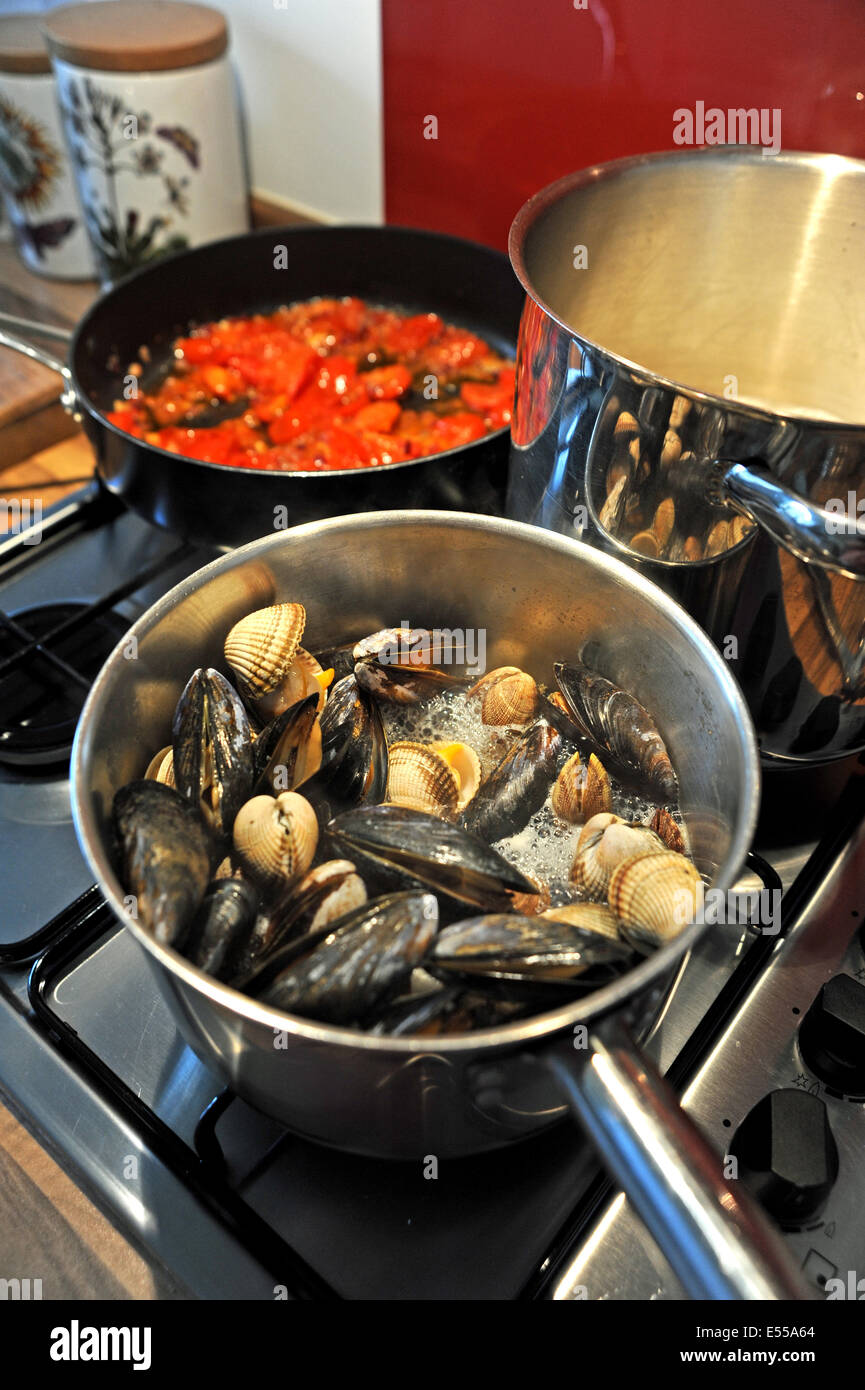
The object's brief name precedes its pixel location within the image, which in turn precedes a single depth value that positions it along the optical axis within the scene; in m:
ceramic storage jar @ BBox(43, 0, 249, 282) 1.06
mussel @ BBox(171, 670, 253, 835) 0.55
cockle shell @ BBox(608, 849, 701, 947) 0.48
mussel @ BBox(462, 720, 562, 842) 0.60
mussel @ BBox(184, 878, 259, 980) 0.47
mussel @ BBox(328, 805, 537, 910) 0.50
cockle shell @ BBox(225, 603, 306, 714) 0.61
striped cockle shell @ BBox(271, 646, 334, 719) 0.63
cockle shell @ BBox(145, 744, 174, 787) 0.58
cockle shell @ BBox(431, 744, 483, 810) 0.63
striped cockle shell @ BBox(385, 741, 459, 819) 0.59
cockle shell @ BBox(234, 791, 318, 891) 0.52
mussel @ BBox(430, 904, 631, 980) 0.44
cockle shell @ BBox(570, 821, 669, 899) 0.54
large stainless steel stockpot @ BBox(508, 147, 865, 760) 0.53
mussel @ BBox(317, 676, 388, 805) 0.58
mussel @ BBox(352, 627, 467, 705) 0.64
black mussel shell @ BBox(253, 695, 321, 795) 0.58
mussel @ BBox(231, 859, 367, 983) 0.49
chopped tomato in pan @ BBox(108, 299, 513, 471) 0.98
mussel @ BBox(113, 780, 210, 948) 0.46
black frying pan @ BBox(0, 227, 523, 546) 0.79
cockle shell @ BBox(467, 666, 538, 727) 0.66
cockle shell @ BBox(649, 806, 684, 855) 0.57
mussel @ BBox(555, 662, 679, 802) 0.60
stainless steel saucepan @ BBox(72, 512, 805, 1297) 0.36
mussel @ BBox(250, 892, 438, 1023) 0.44
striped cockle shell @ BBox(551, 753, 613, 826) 0.60
